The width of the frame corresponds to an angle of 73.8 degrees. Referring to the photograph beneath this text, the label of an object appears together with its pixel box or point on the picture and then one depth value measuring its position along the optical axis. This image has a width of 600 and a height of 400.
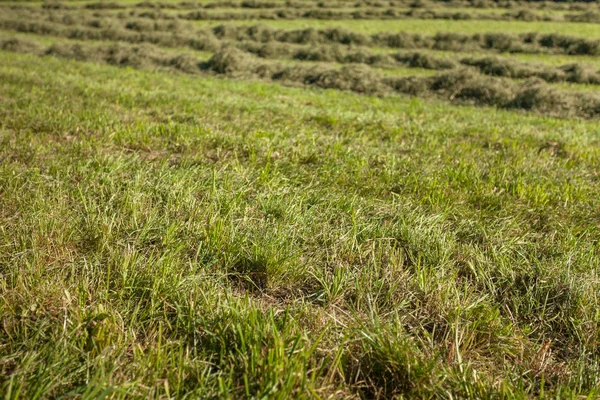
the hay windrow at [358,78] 12.67
